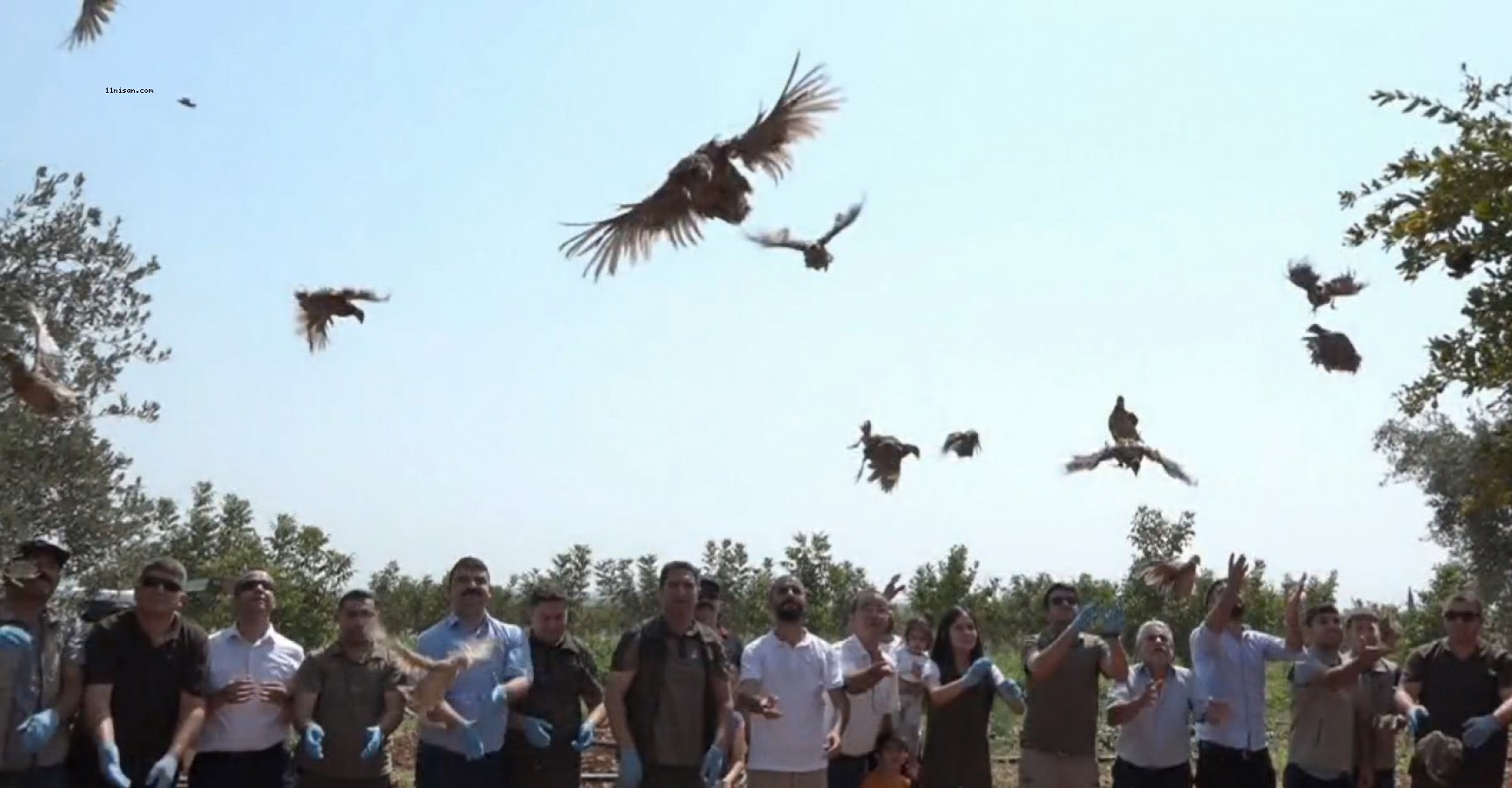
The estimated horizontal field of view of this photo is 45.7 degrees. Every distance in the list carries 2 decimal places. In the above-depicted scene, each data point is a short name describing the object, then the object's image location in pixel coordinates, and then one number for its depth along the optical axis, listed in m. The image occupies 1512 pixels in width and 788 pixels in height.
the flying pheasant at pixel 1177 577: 8.69
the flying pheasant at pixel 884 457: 9.35
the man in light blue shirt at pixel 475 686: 7.16
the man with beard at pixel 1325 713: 8.21
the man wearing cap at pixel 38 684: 6.48
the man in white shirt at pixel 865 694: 7.81
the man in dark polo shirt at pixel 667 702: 7.18
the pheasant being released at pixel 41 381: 6.49
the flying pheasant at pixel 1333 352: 8.39
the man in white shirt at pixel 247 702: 6.89
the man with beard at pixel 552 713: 7.31
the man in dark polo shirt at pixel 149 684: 6.66
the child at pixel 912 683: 8.05
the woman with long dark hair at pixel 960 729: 7.93
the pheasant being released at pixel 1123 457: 9.04
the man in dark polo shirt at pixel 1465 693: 8.02
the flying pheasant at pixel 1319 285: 8.62
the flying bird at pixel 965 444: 9.75
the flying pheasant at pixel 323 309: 8.36
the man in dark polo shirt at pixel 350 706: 6.94
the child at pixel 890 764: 7.91
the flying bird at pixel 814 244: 8.62
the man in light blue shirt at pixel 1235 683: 8.17
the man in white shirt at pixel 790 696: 7.43
